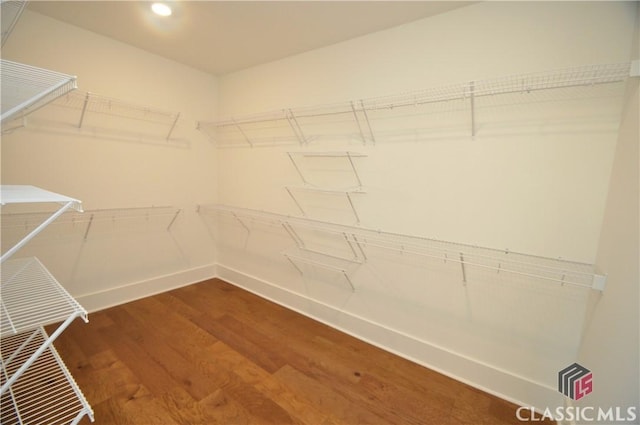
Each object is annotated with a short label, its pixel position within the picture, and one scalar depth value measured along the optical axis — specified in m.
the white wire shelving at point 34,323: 1.01
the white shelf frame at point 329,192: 2.22
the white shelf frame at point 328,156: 2.16
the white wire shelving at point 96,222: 2.11
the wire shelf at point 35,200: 0.88
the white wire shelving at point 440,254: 1.48
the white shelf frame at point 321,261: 2.32
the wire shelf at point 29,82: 0.95
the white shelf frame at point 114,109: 2.25
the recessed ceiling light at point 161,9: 1.84
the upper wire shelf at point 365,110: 1.41
